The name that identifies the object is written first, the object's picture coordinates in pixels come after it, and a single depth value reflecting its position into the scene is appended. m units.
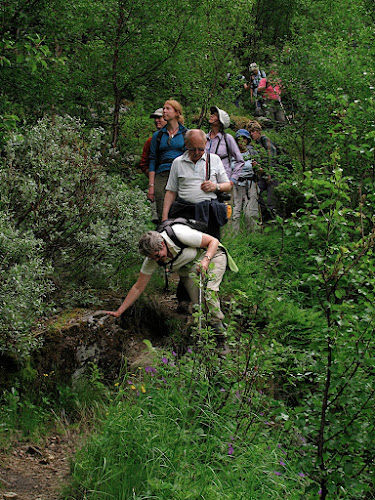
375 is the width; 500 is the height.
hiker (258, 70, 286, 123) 10.05
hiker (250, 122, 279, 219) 9.26
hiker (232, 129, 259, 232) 9.85
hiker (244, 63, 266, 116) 17.31
